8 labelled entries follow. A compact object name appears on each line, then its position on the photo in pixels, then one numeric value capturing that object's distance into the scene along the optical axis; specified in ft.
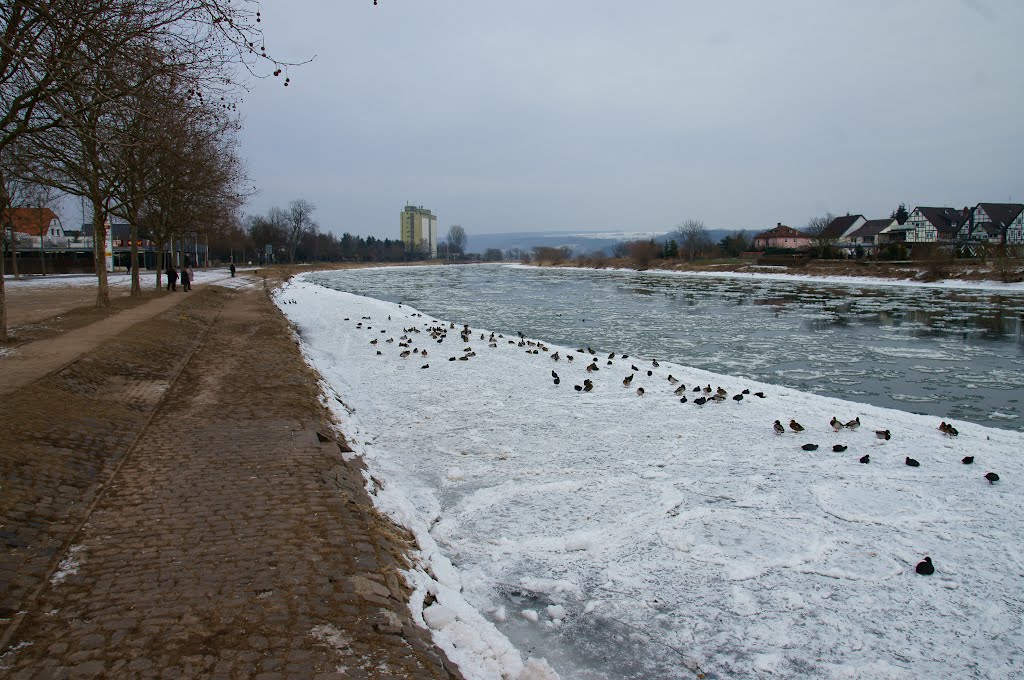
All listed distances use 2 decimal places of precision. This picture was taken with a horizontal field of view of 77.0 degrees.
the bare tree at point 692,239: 353.63
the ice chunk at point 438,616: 15.38
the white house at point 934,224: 294.87
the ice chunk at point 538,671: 14.06
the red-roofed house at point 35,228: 178.09
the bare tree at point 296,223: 412.16
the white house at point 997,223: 271.49
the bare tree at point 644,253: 327.47
